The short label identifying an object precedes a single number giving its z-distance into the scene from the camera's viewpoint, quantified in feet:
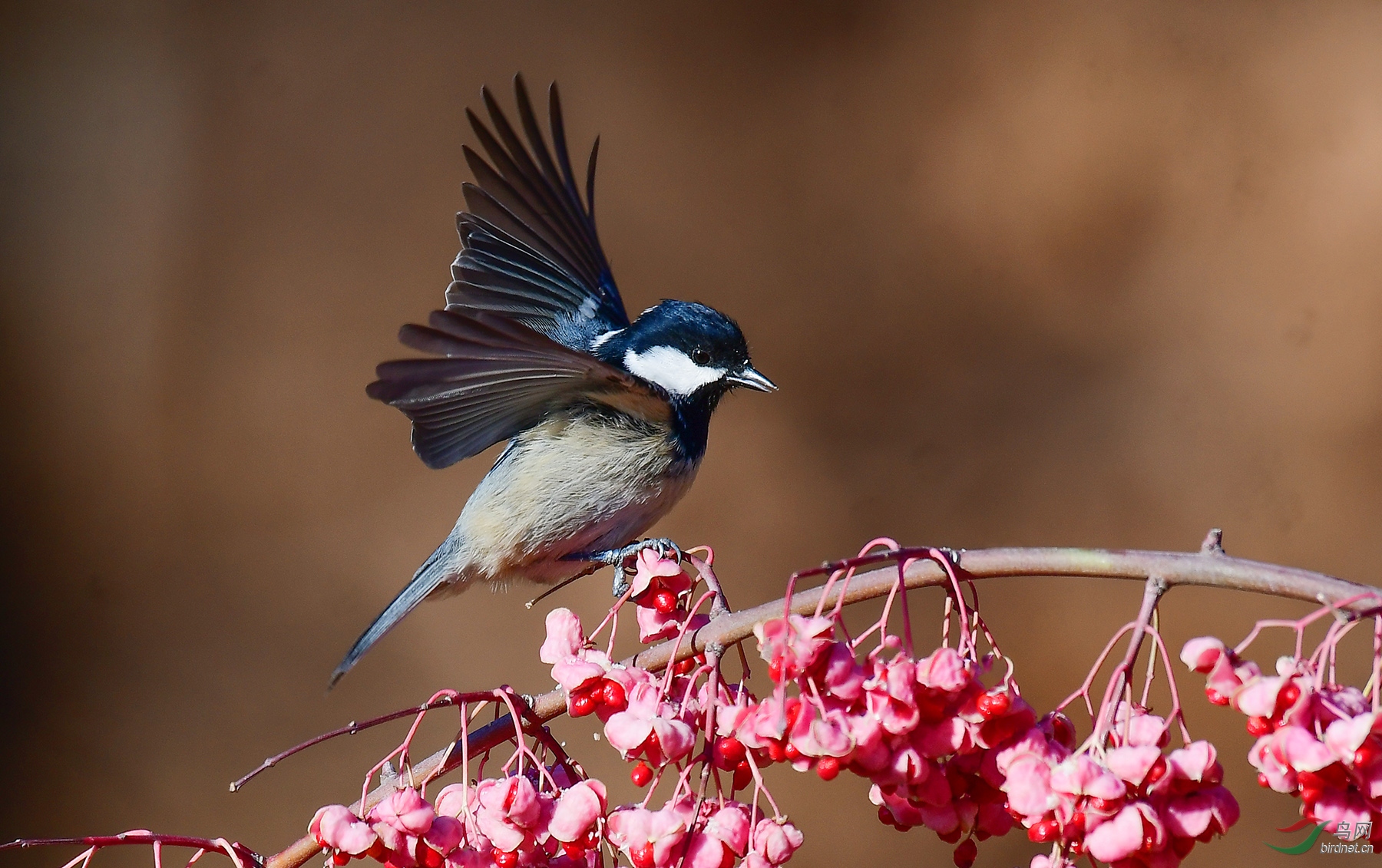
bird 16.24
